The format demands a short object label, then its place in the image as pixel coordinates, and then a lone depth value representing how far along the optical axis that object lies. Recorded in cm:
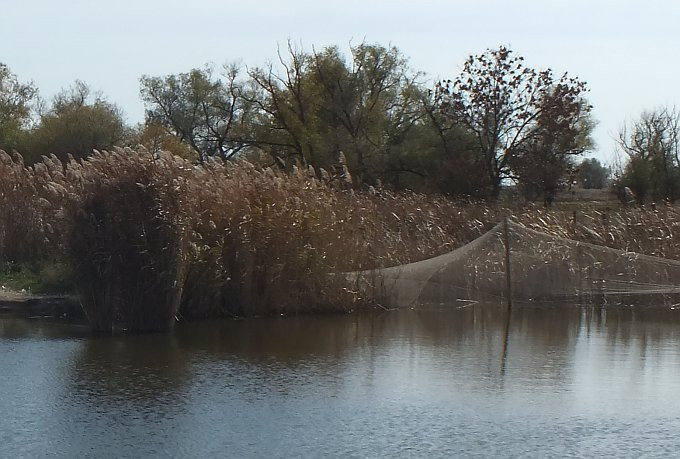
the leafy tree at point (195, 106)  6550
